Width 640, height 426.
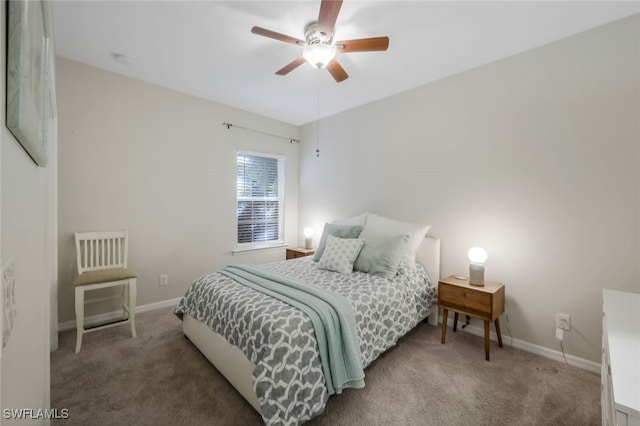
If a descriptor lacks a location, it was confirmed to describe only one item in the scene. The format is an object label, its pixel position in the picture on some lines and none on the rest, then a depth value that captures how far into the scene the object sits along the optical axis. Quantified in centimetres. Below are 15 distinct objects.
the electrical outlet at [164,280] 317
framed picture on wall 52
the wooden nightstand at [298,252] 388
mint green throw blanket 159
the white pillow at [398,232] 273
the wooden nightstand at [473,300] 219
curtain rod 365
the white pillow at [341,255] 258
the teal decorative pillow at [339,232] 296
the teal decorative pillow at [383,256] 250
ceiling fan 173
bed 143
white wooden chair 224
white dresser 78
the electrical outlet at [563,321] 217
